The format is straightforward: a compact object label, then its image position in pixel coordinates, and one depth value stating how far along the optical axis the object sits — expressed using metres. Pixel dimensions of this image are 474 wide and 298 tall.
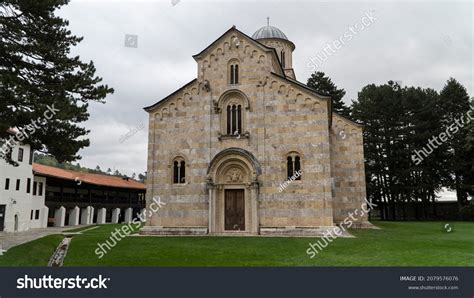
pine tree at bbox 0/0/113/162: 13.76
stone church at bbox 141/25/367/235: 20.56
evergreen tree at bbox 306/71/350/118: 50.91
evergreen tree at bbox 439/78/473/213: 40.75
